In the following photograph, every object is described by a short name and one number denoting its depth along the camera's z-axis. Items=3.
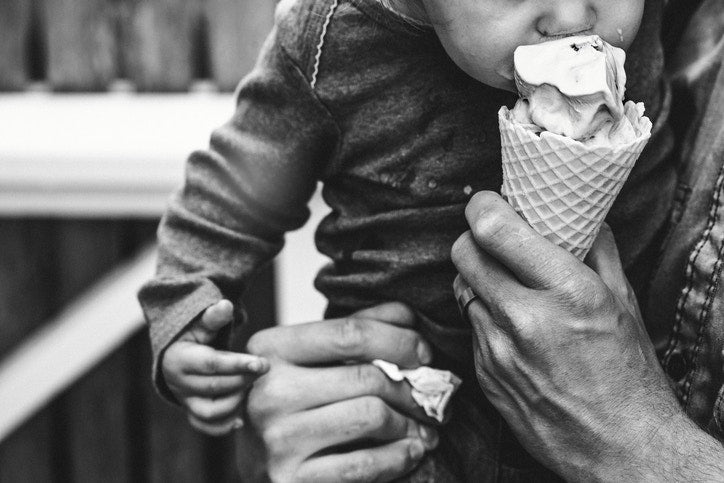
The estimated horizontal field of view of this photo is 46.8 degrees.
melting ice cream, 0.82
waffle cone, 0.84
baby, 1.05
